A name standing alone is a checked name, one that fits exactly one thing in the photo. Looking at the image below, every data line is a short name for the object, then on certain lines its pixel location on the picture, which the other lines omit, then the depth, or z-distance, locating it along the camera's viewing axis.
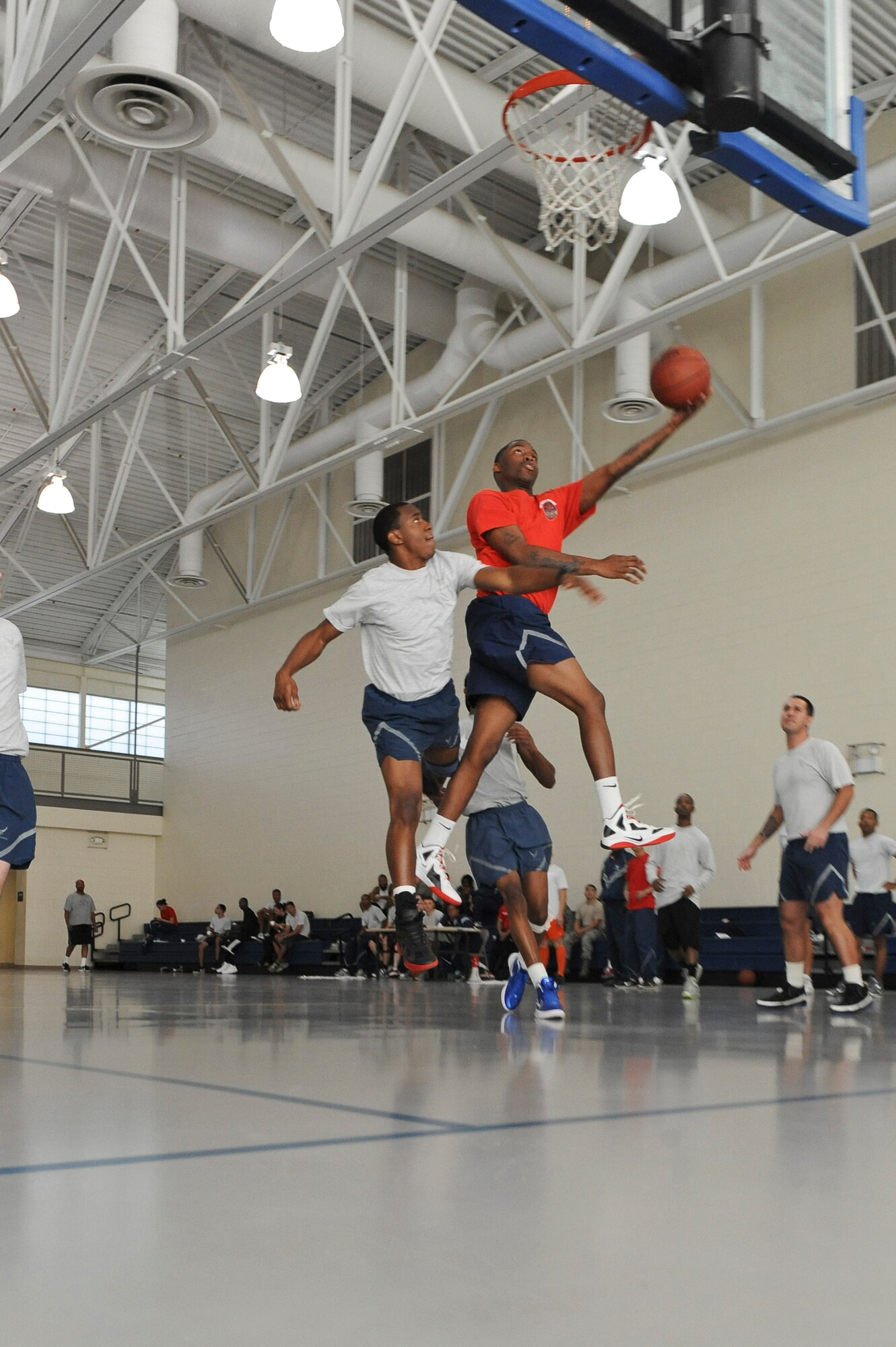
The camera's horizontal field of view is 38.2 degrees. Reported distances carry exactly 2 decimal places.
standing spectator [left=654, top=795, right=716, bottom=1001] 12.39
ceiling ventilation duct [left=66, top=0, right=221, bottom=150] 10.10
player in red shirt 5.36
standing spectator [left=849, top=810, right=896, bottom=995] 12.52
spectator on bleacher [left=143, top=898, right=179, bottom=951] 24.45
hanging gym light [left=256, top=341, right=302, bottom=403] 13.09
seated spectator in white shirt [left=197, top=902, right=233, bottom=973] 22.25
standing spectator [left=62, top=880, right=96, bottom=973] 22.83
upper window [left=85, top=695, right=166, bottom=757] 31.86
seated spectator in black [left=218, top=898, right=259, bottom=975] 21.44
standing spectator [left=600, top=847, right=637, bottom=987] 12.99
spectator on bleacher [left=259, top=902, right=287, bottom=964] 20.20
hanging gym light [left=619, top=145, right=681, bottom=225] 9.18
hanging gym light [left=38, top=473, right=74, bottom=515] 15.40
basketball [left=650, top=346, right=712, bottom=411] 5.60
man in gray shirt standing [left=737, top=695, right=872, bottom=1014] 6.65
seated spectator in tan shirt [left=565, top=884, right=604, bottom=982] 16.17
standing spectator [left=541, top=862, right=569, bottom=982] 13.33
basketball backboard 3.69
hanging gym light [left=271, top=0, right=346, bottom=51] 7.76
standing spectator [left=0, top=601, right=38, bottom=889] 6.02
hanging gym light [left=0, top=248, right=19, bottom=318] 12.10
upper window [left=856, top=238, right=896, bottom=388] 14.81
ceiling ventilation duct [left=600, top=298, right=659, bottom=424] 15.14
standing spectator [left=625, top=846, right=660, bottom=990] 12.70
